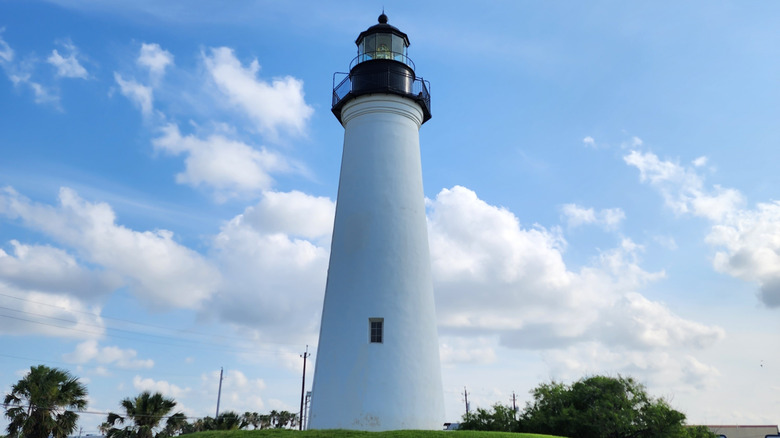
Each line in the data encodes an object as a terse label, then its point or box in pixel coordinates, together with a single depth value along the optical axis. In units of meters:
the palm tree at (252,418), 58.17
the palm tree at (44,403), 26.27
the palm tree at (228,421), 36.19
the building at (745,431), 41.88
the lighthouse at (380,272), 18.59
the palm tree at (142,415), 29.84
